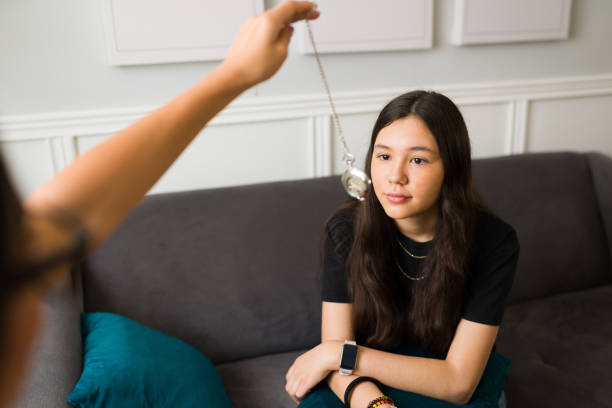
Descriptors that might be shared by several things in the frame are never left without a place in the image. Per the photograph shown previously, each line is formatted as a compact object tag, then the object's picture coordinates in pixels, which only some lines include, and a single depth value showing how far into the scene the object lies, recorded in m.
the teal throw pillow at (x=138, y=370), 1.25
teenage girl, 1.35
